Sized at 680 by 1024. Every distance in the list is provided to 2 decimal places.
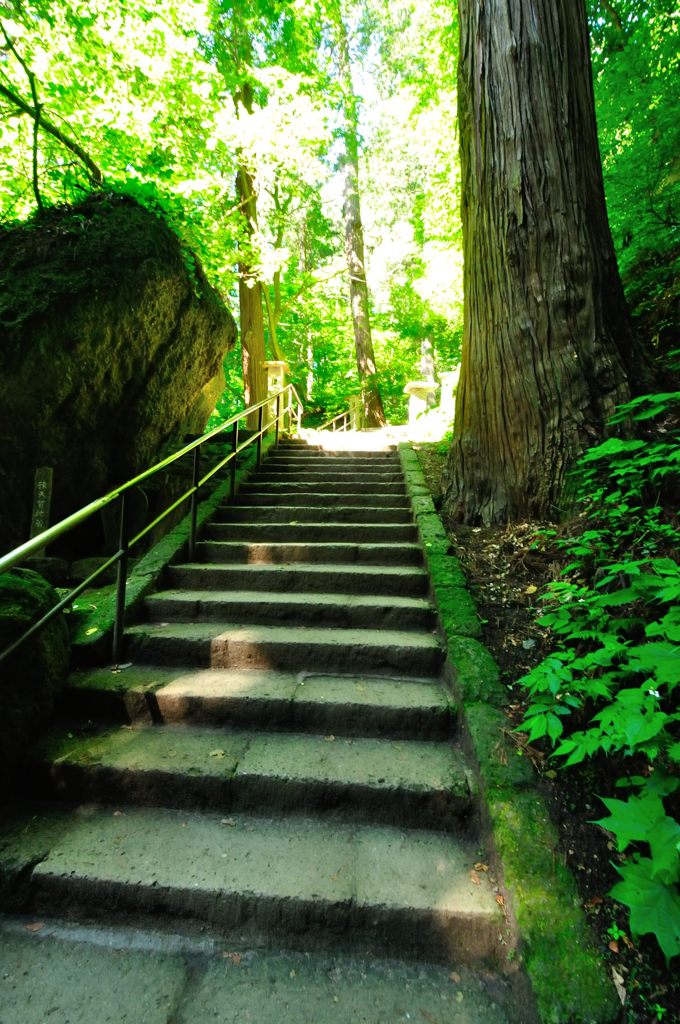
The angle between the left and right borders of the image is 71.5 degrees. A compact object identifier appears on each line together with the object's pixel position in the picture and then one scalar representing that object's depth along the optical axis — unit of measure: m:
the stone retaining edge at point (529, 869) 1.25
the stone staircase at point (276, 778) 1.54
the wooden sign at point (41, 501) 4.89
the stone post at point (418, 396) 10.62
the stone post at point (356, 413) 11.62
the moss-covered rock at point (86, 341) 4.52
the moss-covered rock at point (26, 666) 1.94
